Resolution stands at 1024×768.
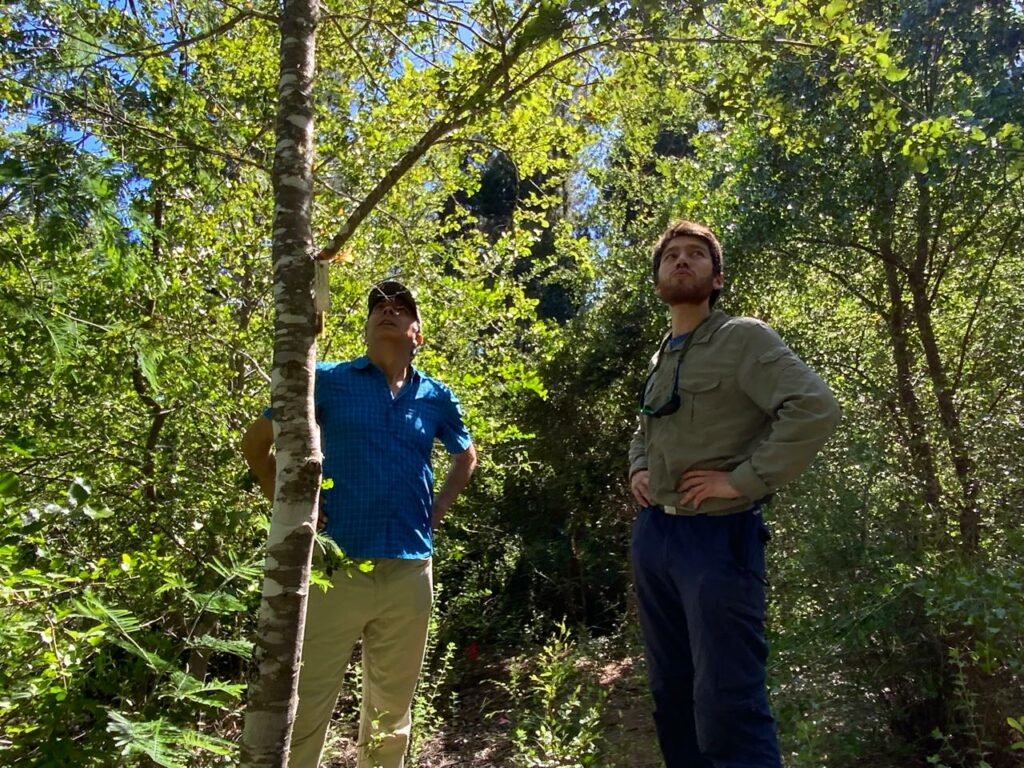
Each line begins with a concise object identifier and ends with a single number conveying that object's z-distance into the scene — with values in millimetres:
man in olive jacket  2053
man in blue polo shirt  2631
